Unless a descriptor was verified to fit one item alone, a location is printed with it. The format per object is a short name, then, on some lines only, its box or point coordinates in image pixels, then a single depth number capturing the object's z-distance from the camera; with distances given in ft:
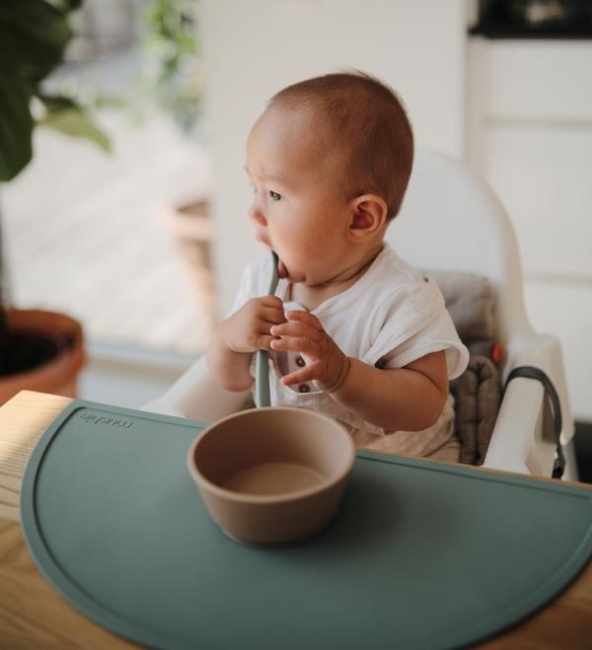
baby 2.40
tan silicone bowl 1.77
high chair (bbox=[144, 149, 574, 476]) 3.00
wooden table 1.63
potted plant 4.54
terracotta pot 5.24
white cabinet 5.21
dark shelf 5.05
